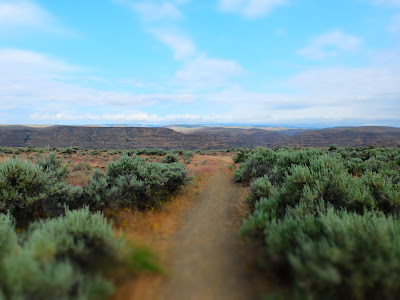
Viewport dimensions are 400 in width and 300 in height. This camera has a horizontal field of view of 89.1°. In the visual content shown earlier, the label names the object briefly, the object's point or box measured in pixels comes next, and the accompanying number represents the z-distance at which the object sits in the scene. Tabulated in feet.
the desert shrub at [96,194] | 21.68
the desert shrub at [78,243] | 10.61
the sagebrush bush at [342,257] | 8.54
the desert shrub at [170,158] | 58.36
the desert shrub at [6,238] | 11.18
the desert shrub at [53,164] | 28.71
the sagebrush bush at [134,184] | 22.52
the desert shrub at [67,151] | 83.33
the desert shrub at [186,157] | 65.36
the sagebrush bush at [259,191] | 24.08
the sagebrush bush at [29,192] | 19.02
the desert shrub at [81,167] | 45.79
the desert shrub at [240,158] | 64.43
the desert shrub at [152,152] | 88.16
